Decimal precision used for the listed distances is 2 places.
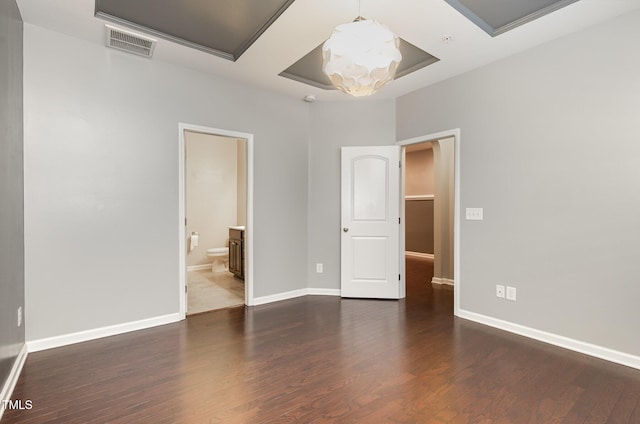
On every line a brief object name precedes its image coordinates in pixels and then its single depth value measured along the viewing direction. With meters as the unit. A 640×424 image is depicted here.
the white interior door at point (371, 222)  4.06
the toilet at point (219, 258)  5.66
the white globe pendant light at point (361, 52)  1.85
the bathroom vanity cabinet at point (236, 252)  5.02
